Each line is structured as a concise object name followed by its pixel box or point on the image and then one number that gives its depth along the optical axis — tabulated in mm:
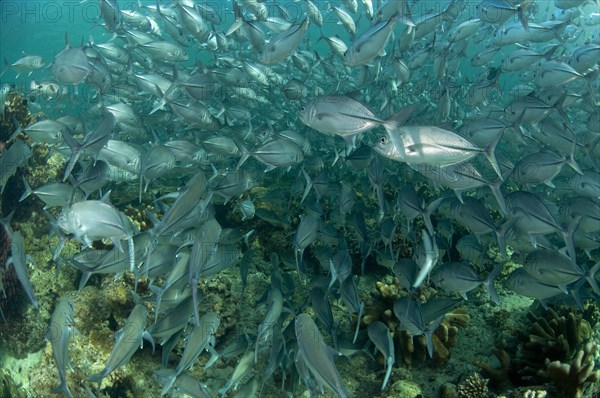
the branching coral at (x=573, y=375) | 3424
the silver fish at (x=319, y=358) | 2454
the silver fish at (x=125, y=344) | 2920
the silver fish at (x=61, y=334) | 2935
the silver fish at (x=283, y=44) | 4355
